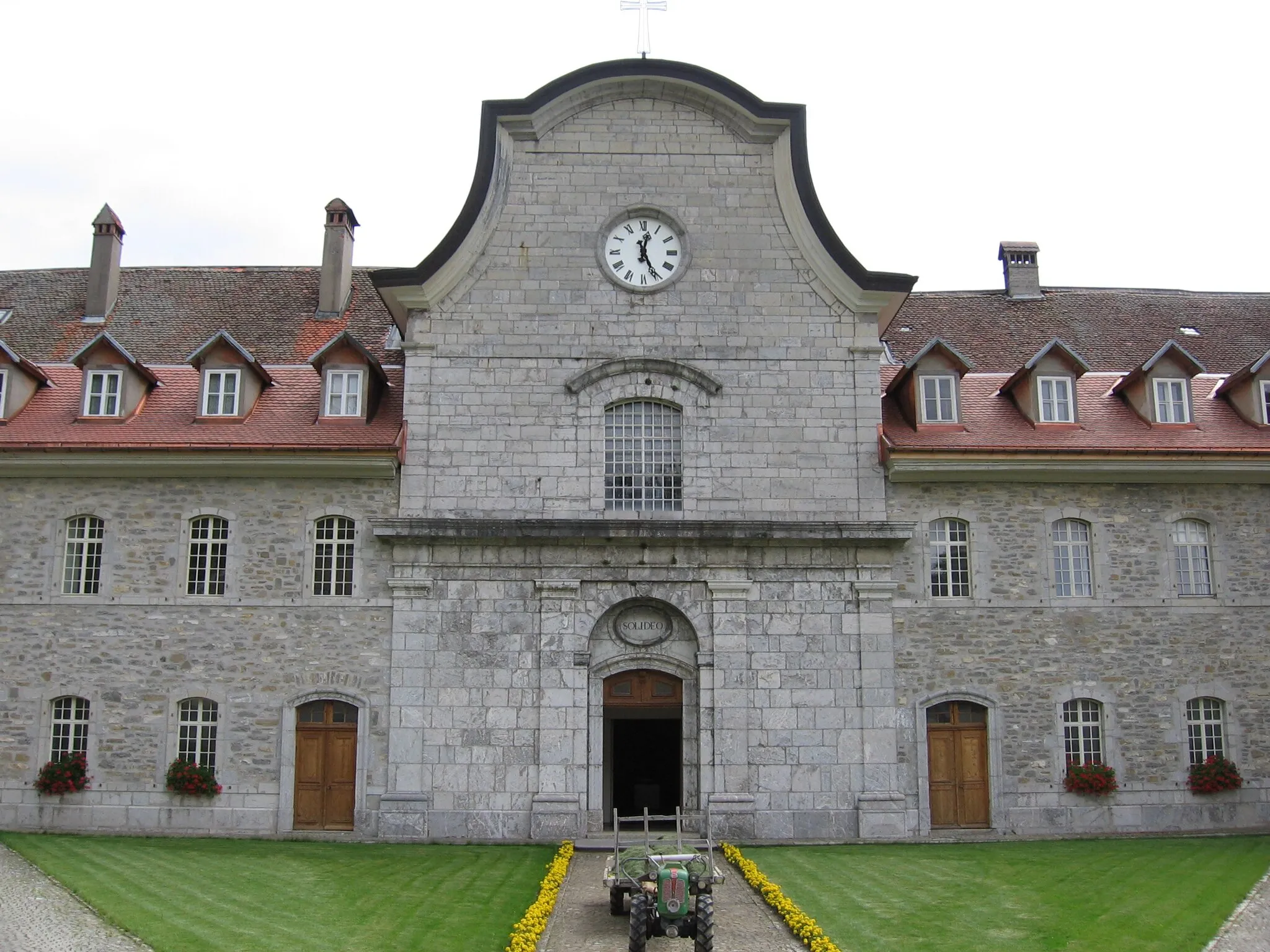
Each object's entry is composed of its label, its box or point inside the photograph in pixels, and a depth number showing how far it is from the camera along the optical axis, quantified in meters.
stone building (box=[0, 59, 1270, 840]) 20.41
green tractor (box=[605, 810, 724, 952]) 12.29
